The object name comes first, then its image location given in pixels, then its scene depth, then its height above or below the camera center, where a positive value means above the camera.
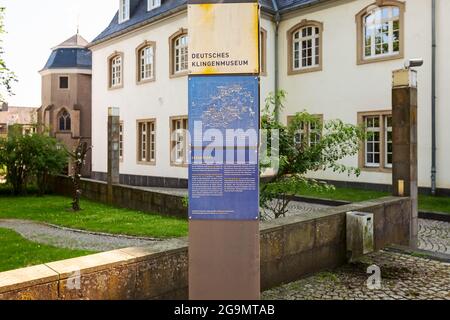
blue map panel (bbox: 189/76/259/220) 3.19 +0.05
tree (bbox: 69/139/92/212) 13.17 -0.35
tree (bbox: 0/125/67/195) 18.58 -0.12
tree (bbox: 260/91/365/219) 7.41 +0.13
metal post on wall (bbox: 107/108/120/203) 14.87 +0.23
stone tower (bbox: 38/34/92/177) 36.44 +4.87
